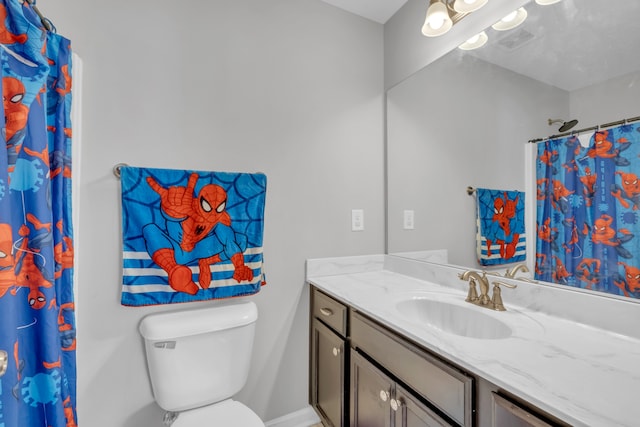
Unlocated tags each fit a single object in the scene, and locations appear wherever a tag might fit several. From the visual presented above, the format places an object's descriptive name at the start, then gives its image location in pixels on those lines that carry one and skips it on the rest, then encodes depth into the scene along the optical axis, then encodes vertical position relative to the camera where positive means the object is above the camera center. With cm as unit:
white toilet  116 -63
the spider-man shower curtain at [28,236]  75 -6
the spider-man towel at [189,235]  124 -9
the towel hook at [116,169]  124 +20
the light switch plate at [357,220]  177 -4
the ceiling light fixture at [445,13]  125 +91
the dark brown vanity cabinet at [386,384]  71 -55
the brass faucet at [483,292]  113 -32
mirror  96 +44
